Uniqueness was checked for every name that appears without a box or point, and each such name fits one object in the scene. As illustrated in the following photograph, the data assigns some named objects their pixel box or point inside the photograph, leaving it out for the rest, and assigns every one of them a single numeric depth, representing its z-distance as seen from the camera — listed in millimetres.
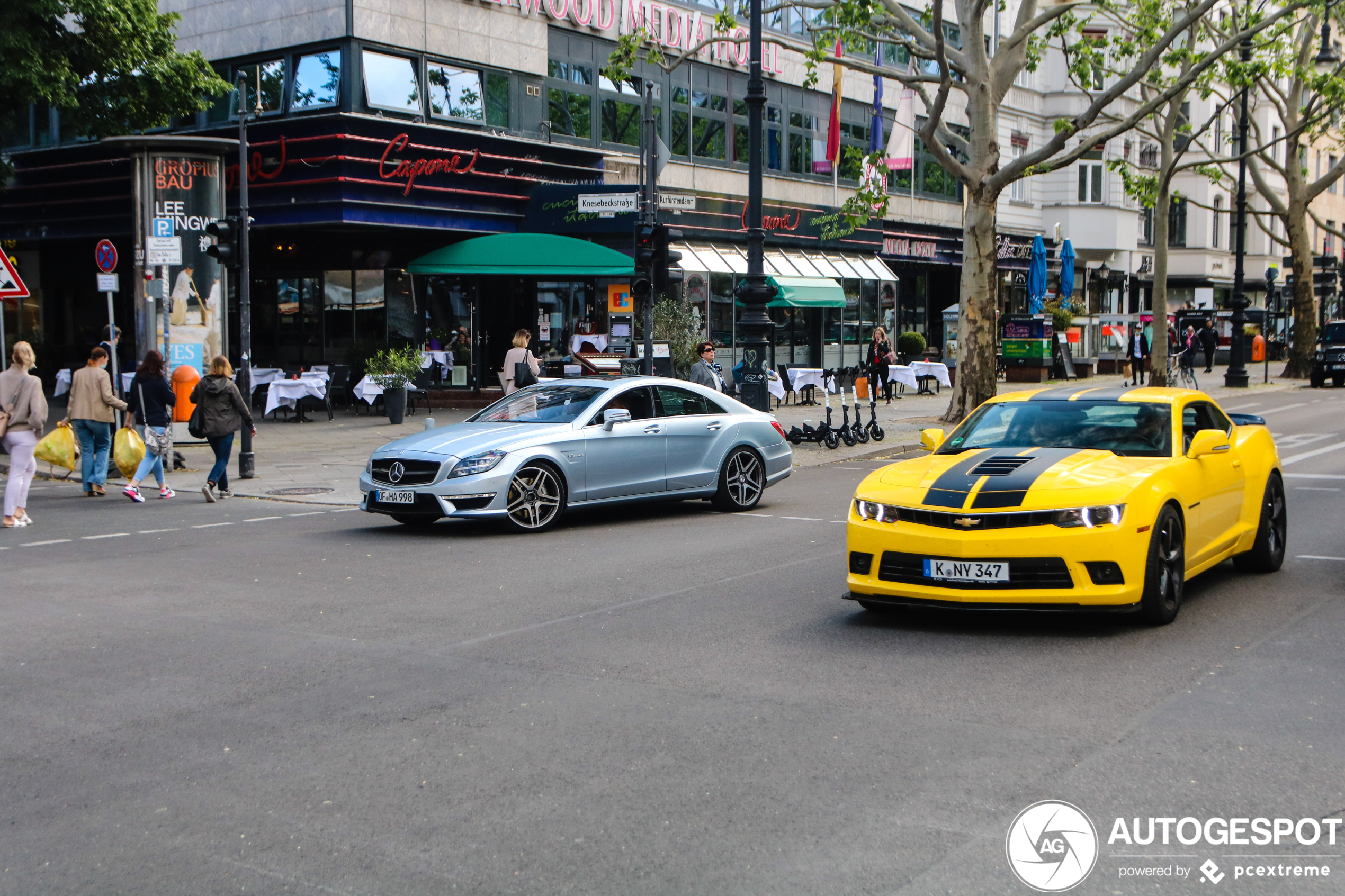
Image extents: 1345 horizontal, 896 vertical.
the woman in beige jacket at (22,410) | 13766
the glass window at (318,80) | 26266
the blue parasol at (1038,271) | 40188
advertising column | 20812
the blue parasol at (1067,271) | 45156
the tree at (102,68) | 21031
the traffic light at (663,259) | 18906
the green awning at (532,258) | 27000
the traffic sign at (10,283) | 17330
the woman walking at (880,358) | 30969
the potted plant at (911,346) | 38719
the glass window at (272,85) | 27000
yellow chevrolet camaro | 7520
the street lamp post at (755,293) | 18984
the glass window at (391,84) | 26250
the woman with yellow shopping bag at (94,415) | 15227
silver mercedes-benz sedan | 12234
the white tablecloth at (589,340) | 29812
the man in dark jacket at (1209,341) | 47000
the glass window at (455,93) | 27406
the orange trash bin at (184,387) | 19438
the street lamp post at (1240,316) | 39000
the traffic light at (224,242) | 17203
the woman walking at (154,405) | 15531
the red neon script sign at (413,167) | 25875
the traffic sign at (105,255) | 19953
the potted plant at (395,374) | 24641
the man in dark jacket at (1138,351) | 37625
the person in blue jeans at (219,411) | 15008
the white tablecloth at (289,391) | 25062
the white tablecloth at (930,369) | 33906
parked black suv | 39406
